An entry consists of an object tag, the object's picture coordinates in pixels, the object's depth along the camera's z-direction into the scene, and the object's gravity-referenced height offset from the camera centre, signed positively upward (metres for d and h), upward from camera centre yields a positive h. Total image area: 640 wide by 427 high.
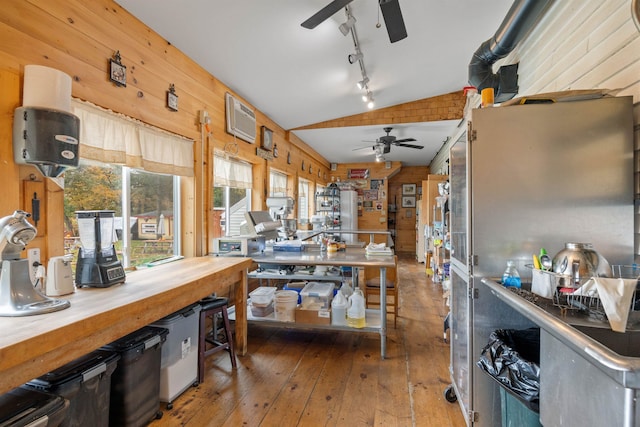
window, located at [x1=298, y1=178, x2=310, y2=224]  7.10 +0.36
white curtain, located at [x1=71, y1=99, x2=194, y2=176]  2.05 +0.58
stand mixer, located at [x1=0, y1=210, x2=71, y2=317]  1.28 -0.26
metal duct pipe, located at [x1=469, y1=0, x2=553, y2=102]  2.04 +1.33
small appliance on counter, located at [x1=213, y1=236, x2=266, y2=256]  3.21 -0.33
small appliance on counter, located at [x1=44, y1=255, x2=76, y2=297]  1.59 -0.33
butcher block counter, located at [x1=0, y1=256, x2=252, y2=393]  1.03 -0.44
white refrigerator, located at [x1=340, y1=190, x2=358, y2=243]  8.92 +0.14
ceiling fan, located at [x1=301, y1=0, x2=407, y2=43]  1.87 +1.28
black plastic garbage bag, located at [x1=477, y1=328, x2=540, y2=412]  1.21 -0.65
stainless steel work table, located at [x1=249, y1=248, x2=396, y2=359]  2.70 -0.44
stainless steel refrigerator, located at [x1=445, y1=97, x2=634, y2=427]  1.43 +0.10
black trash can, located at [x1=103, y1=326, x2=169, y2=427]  1.73 -0.97
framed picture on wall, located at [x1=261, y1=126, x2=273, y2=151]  4.64 +1.19
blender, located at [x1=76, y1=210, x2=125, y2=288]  1.80 -0.23
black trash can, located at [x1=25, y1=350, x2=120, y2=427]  1.39 -0.82
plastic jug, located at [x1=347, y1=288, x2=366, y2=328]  2.82 -0.91
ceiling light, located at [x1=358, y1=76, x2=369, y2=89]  3.56 +1.58
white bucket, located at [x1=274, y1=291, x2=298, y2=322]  3.01 -0.91
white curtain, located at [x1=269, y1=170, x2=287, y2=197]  5.23 +0.57
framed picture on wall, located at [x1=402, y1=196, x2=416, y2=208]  9.92 +0.42
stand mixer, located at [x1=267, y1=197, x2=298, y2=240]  4.42 +0.04
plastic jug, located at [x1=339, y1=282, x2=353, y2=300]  3.17 -0.79
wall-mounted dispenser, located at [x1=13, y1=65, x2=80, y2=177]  1.56 +0.48
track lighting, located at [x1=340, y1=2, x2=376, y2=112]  2.36 +1.57
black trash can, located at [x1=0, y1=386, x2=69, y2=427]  1.14 -0.75
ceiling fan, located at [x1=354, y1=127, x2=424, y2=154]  5.81 +1.45
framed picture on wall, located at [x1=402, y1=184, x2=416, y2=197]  9.95 +0.82
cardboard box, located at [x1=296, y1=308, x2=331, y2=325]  2.90 -0.98
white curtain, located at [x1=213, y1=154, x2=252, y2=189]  3.73 +0.56
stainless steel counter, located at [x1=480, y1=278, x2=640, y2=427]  0.70 -0.44
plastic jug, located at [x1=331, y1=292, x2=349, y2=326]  2.92 -0.94
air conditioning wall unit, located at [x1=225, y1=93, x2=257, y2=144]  3.67 +1.22
